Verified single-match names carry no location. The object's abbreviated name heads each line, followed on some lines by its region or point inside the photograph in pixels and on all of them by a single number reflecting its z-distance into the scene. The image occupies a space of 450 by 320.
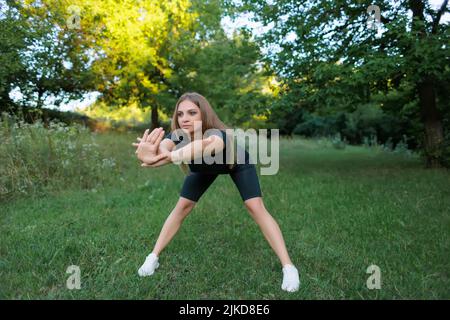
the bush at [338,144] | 18.93
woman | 2.63
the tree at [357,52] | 6.98
